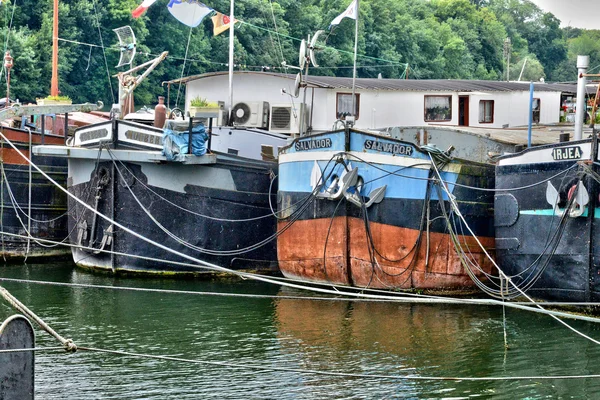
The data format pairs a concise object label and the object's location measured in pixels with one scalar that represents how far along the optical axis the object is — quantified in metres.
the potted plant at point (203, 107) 23.77
